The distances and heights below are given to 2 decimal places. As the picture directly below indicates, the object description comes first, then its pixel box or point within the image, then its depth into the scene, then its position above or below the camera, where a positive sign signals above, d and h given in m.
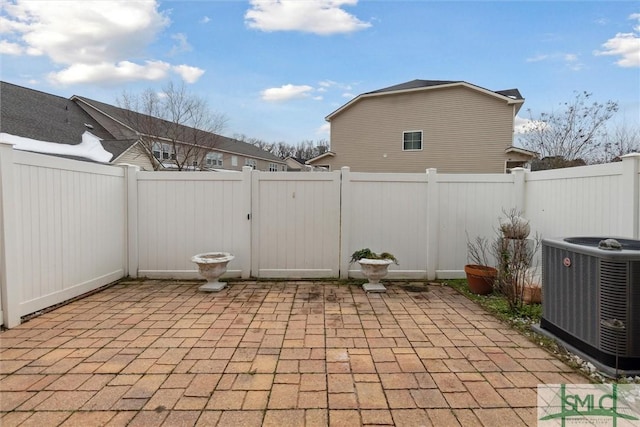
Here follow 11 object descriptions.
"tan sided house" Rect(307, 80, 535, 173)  14.42 +3.67
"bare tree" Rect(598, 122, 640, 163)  11.30 +2.34
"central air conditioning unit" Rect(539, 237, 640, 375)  2.29 -0.75
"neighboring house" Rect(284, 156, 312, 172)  37.64 +4.78
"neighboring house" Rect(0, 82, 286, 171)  11.23 +3.54
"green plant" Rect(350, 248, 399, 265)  4.90 -0.80
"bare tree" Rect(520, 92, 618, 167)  11.76 +2.99
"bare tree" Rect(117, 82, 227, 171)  15.34 +4.15
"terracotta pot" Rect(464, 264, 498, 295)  4.52 -1.07
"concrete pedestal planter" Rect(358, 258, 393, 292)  4.68 -0.98
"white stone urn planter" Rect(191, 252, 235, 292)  4.61 -0.96
